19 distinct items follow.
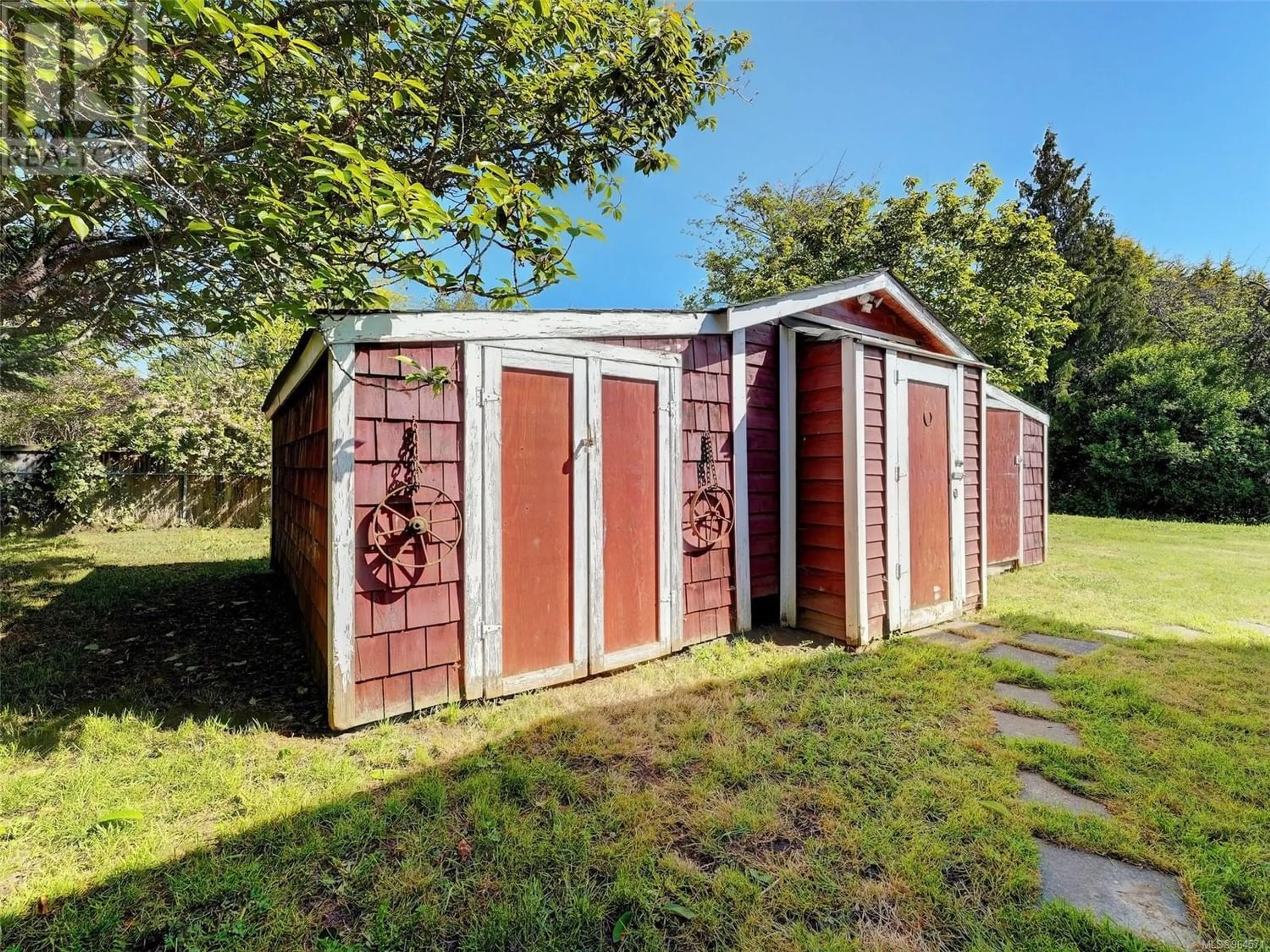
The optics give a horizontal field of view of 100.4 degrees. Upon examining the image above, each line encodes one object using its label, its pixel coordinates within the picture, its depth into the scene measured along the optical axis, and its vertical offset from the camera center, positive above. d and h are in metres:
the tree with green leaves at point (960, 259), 12.34 +5.49
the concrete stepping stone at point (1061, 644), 3.71 -1.19
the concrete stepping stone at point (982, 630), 4.05 -1.17
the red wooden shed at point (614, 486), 2.62 -0.02
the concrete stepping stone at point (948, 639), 3.82 -1.17
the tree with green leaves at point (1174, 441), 12.16 +0.93
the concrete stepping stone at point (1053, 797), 1.99 -1.24
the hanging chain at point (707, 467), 3.74 +0.11
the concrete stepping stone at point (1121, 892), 1.47 -1.25
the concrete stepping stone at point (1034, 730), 2.53 -1.23
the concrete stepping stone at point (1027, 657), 3.40 -1.19
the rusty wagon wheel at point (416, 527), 2.61 -0.21
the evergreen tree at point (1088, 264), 16.41 +6.80
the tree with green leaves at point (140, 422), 8.57 +1.16
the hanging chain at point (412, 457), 2.67 +0.14
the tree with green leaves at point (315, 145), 2.20 +1.70
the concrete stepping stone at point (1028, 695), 2.88 -1.22
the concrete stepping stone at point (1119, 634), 3.98 -1.18
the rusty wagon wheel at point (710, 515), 3.68 -0.23
